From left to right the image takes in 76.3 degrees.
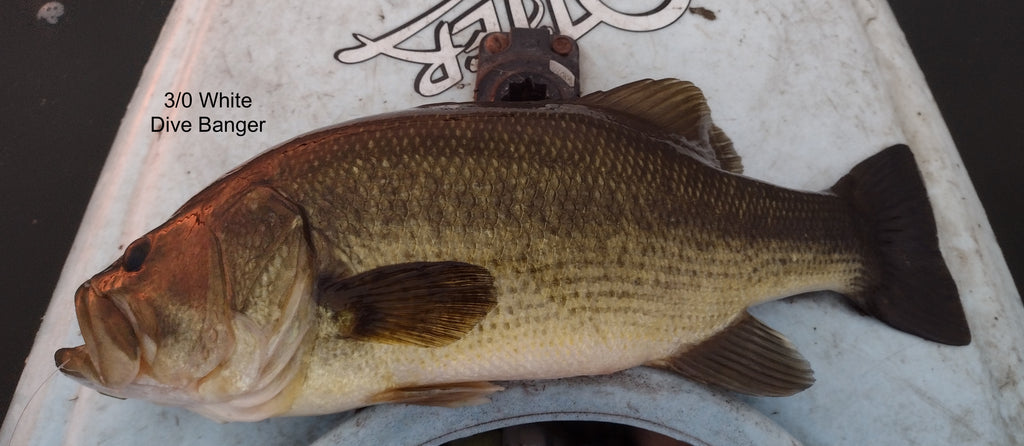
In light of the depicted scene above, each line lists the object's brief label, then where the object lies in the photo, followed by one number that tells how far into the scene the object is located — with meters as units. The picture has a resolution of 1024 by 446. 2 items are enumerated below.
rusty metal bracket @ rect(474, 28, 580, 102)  0.45
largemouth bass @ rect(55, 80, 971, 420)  0.32
